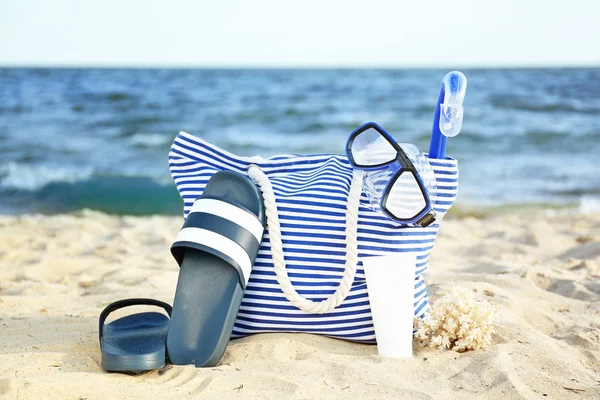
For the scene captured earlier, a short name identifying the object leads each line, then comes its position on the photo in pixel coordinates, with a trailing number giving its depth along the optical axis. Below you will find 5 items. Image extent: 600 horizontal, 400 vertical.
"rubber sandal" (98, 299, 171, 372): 2.20
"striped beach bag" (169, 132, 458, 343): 2.49
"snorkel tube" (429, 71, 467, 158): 2.35
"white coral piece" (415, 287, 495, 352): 2.40
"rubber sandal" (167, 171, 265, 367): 2.31
